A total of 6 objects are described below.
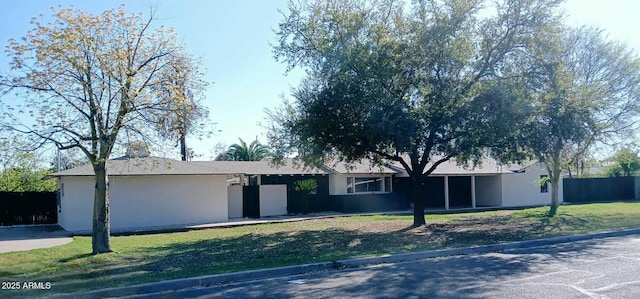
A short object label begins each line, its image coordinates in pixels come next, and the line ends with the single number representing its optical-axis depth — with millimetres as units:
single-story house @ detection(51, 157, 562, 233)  22219
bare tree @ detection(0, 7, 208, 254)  12781
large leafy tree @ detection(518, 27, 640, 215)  16766
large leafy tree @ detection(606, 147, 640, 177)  40031
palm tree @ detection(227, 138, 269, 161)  43656
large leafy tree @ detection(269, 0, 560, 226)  15789
